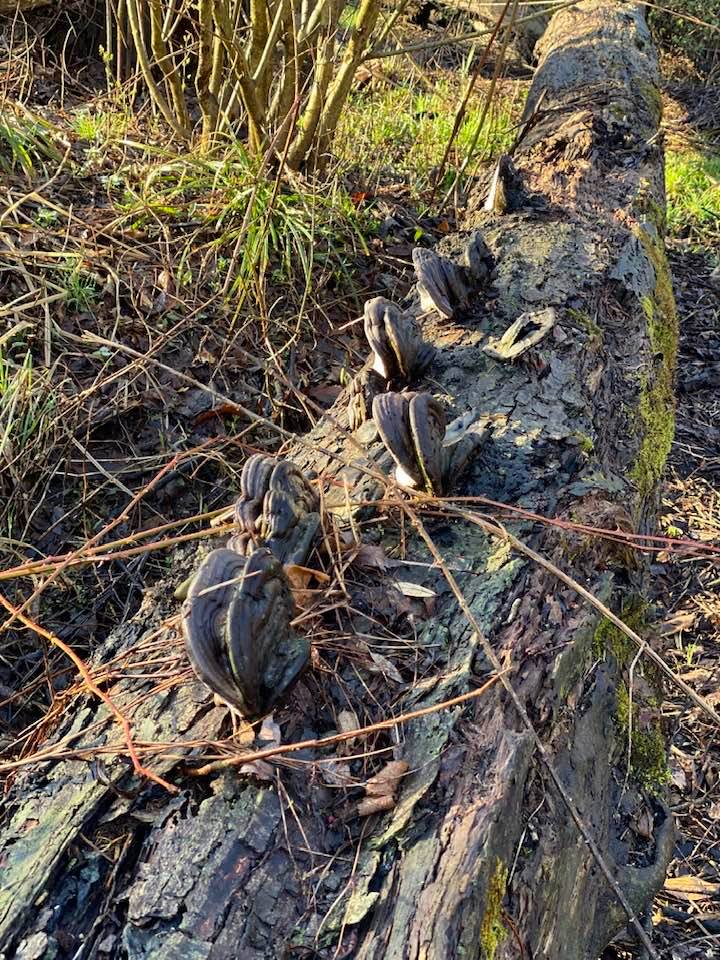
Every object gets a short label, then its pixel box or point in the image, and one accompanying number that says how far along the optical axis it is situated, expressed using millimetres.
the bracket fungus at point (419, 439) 830
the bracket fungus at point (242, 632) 630
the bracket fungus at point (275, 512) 771
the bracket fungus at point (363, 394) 1029
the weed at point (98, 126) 1742
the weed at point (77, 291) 1444
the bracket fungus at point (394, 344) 990
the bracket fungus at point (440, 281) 1163
